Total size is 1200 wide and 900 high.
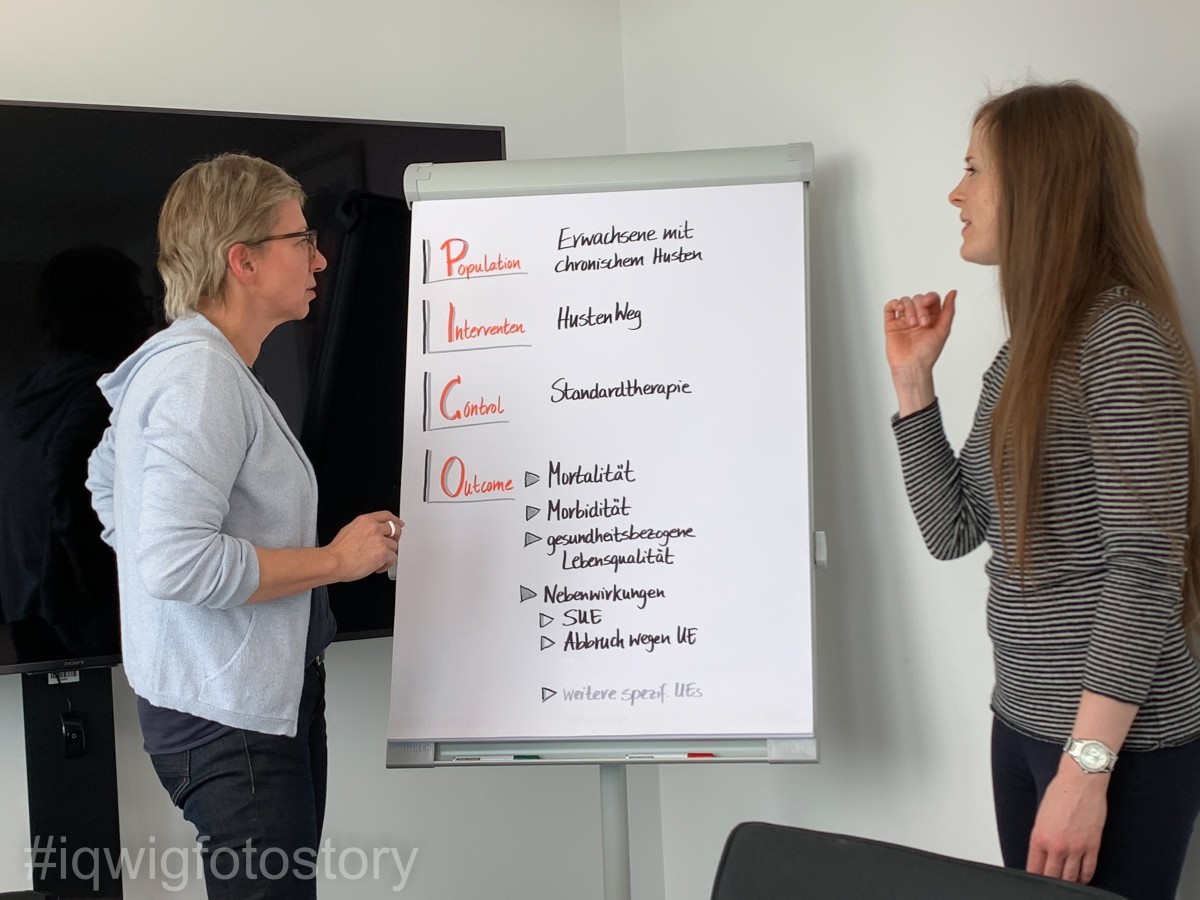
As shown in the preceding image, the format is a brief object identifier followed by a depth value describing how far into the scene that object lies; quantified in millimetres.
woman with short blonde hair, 1471
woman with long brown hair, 1328
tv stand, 2141
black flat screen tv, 2094
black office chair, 1116
